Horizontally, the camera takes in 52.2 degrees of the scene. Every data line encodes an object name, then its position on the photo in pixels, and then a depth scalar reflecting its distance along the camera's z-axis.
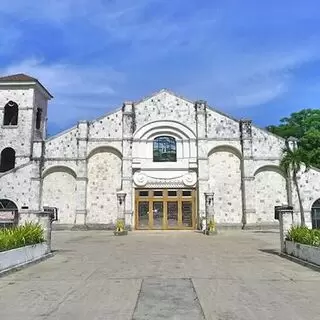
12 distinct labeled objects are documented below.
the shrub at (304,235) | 9.76
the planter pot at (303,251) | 8.94
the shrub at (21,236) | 8.88
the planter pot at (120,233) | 20.94
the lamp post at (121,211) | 21.22
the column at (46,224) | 11.68
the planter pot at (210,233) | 20.63
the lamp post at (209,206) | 22.88
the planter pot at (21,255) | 8.17
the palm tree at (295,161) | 22.45
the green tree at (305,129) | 27.24
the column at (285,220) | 11.86
